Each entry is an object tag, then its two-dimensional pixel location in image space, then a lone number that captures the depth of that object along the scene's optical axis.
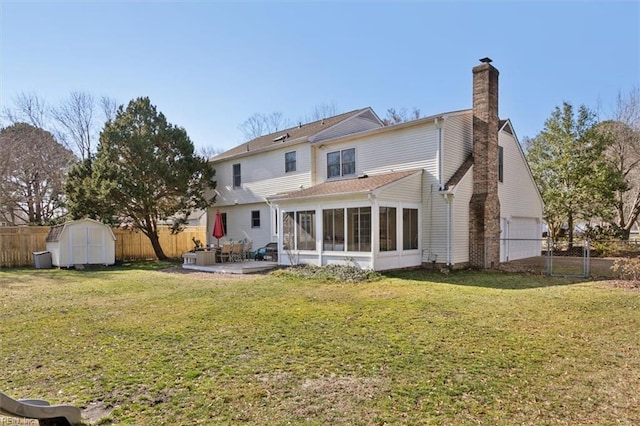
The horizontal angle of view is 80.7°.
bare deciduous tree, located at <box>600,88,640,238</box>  22.56
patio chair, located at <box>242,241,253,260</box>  17.41
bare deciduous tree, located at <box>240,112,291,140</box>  38.94
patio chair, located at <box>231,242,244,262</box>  16.69
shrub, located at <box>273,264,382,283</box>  11.64
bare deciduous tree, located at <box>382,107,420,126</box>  35.38
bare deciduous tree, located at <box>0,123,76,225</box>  22.78
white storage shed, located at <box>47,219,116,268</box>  16.22
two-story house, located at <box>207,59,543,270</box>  12.85
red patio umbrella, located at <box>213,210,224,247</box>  16.56
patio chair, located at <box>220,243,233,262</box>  16.42
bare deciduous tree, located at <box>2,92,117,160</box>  24.81
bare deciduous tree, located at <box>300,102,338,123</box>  37.22
